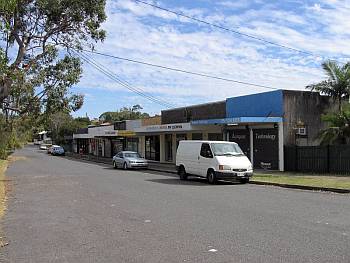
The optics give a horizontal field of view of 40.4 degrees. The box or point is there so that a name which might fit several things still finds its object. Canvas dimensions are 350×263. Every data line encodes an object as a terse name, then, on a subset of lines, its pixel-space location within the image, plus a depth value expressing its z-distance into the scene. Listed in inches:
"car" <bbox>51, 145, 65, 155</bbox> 2874.0
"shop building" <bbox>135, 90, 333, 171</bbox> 1088.2
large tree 770.8
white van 808.9
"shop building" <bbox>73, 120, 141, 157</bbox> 2024.2
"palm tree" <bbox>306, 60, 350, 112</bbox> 1082.1
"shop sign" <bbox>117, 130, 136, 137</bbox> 1898.4
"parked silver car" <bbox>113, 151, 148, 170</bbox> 1343.5
